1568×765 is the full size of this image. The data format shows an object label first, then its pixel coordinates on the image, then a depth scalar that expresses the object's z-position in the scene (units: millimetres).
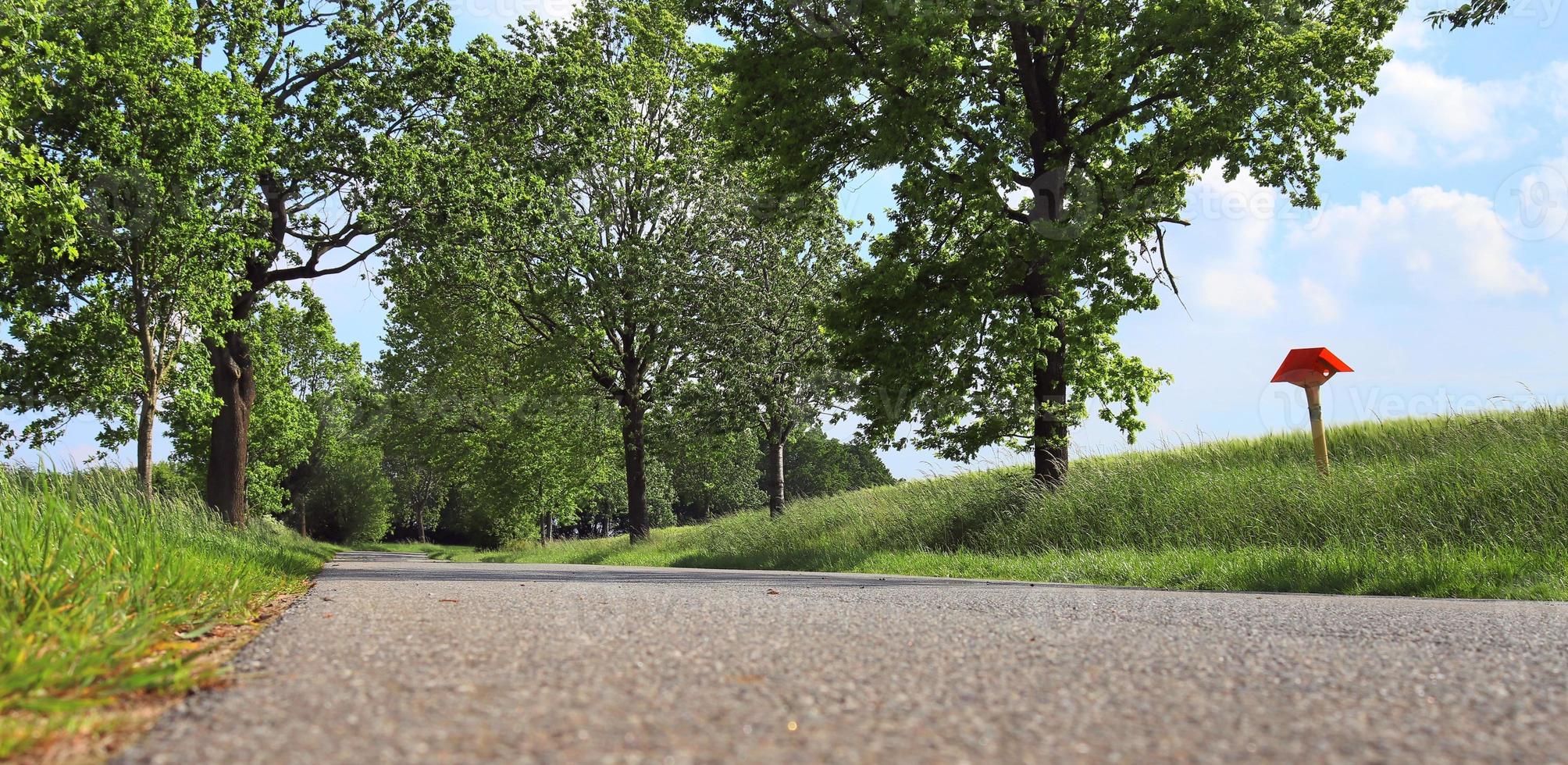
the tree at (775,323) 25000
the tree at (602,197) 19844
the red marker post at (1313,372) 12719
